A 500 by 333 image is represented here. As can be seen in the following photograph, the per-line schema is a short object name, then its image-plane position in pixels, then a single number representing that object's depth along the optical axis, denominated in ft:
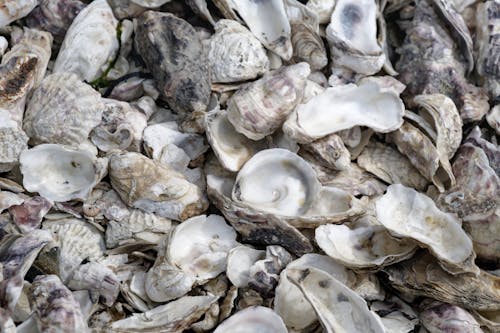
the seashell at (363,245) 2.48
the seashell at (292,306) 2.45
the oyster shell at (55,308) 2.32
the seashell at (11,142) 2.58
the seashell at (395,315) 2.46
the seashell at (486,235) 2.51
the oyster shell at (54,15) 2.83
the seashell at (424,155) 2.62
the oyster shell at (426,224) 2.44
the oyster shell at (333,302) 2.38
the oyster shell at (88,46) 2.77
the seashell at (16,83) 2.64
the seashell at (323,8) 2.82
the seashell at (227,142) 2.62
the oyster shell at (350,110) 2.65
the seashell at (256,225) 2.52
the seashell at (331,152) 2.62
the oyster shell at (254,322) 2.41
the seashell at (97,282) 2.49
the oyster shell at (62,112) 2.65
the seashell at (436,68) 2.76
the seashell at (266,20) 2.78
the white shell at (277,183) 2.57
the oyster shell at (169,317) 2.41
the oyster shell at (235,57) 2.73
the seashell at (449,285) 2.44
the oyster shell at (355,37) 2.76
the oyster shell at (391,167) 2.68
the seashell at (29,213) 2.52
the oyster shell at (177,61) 2.68
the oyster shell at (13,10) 2.77
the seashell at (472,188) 2.53
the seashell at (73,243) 2.53
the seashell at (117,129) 2.68
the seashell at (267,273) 2.47
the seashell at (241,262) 2.51
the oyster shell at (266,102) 2.59
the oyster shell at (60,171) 2.60
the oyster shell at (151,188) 2.57
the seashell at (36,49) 2.72
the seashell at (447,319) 2.43
